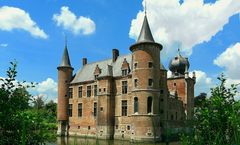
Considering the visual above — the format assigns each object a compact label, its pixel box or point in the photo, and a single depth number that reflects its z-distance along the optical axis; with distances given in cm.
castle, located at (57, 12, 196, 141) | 2973
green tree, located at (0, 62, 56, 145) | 537
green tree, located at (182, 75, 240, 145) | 653
